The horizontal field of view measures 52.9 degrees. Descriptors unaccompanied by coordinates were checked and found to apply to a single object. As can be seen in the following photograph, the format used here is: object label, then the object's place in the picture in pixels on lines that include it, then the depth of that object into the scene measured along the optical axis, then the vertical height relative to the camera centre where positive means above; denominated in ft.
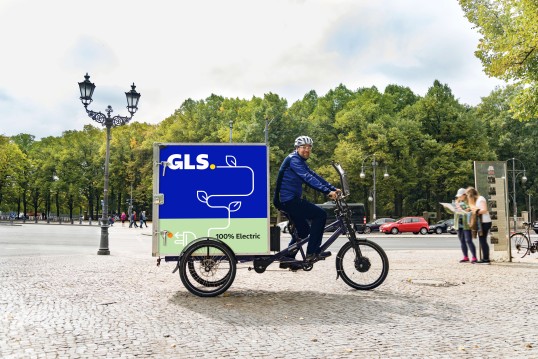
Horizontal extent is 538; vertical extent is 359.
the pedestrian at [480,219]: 38.91 -1.00
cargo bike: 24.20 -1.61
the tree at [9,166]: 217.97 +19.32
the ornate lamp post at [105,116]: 52.07 +10.19
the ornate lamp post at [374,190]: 152.66 +4.83
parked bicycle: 47.01 -3.45
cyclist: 24.43 +0.33
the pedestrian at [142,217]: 162.56 -1.83
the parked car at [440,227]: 138.10 -5.43
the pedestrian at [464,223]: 39.91 -1.31
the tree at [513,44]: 53.47 +16.93
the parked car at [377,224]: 143.98 -4.56
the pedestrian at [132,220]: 160.54 -2.65
